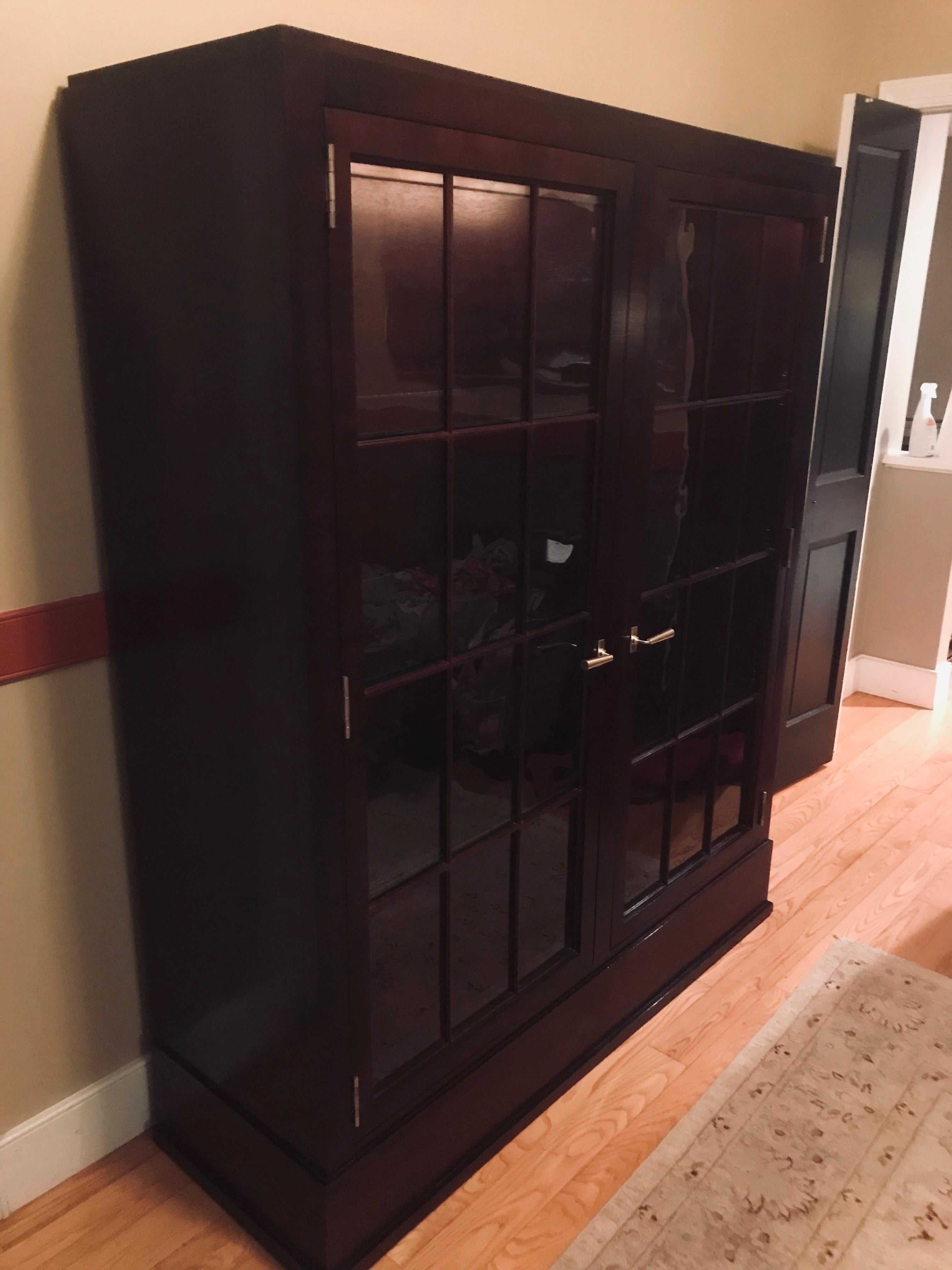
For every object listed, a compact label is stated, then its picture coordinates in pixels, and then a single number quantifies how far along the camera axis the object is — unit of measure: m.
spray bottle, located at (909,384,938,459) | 3.87
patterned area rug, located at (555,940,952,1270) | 1.67
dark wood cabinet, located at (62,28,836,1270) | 1.24
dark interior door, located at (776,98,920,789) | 2.92
